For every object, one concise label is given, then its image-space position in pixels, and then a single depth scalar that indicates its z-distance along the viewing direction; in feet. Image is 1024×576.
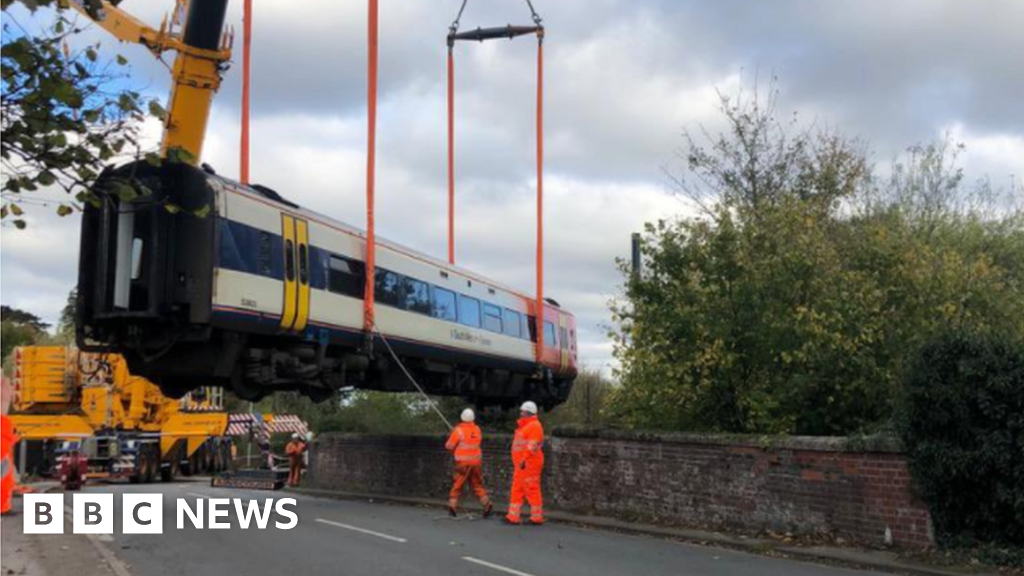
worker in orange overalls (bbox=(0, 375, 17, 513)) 29.30
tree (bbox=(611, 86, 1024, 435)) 47.19
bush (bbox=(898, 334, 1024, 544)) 32.99
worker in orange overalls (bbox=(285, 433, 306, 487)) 84.79
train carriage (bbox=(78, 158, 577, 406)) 43.55
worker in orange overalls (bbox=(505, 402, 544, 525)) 47.26
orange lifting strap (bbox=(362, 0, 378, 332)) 53.88
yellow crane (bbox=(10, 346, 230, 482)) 85.20
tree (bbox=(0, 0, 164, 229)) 17.03
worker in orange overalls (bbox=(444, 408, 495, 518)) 50.52
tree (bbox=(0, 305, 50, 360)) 165.14
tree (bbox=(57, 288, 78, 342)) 175.01
